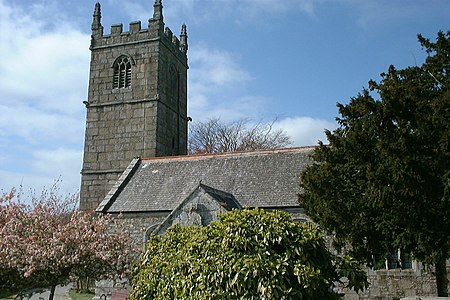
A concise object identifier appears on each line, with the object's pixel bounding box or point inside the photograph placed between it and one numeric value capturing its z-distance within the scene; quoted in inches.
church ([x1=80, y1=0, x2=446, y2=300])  679.7
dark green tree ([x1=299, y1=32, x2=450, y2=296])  458.9
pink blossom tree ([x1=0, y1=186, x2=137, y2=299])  444.5
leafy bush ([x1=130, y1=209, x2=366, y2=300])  288.0
